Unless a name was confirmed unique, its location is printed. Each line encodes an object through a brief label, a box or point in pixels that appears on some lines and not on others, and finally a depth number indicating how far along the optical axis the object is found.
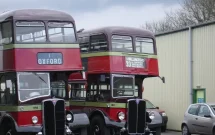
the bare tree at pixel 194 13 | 45.16
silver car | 21.62
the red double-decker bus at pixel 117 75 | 18.09
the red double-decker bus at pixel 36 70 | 15.28
